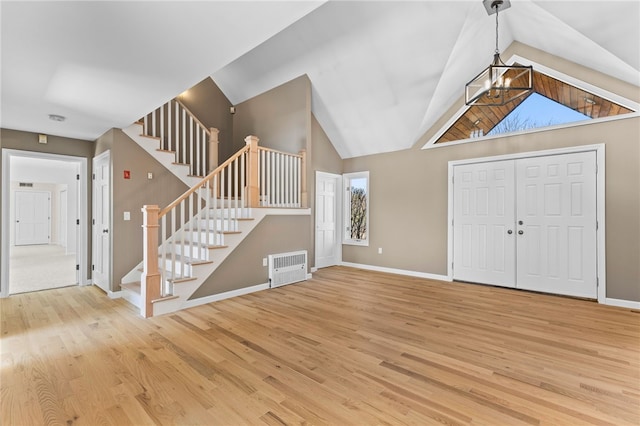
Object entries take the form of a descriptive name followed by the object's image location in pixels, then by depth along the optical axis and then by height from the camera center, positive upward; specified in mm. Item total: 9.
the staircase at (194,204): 3438 +120
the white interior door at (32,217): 9742 -184
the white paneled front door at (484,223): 4559 -194
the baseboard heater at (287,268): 4605 -937
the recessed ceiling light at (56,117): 3624 +1202
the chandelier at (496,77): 2848 +1402
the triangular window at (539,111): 3848 +1469
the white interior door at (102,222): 4285 -154
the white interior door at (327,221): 6098 -197
